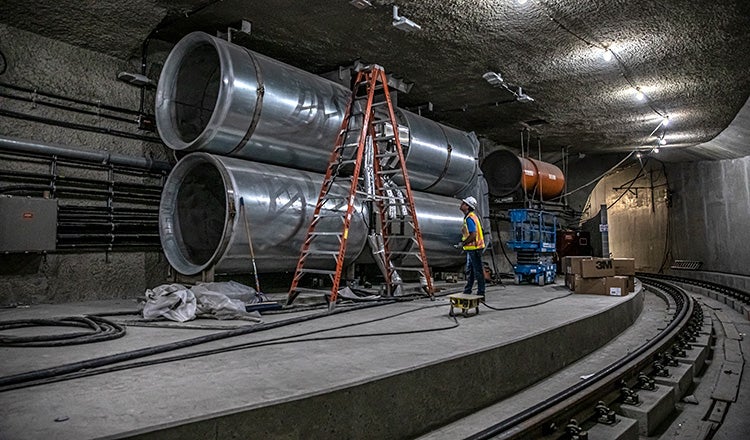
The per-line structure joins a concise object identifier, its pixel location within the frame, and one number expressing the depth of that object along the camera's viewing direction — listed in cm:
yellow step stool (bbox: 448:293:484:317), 445
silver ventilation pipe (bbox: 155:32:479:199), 515
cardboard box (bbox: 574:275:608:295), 677
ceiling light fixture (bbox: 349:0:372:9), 529
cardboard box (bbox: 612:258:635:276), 712
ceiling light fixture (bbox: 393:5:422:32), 561
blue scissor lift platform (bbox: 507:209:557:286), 851
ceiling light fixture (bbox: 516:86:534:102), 855
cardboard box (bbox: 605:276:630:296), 654
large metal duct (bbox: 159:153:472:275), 511
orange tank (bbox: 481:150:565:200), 993
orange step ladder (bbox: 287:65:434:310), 515
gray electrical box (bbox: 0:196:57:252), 467
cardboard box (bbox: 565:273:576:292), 716
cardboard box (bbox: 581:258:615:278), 688
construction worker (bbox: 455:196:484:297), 622
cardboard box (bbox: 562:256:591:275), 704
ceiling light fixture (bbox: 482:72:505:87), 757
